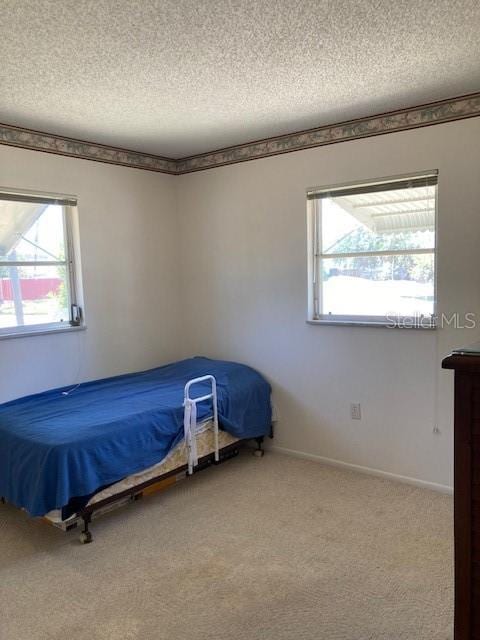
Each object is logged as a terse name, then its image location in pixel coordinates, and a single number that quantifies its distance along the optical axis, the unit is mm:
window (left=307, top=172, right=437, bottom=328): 3113
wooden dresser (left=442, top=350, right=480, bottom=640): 1185
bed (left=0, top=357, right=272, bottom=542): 2488
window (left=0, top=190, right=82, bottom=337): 3242
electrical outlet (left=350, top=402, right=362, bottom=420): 3430
